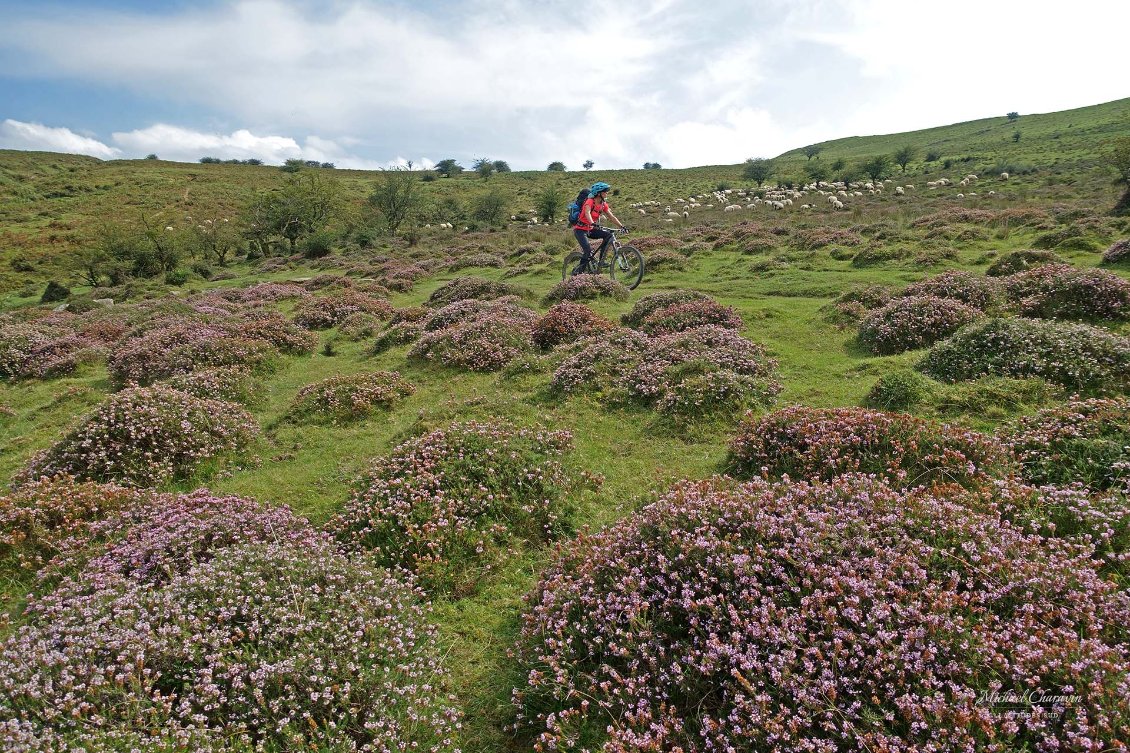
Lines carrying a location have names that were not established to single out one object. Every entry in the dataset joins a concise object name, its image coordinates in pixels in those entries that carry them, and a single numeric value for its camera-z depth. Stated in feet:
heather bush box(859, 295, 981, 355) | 38.96
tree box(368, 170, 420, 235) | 229.04
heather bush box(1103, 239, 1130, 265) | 55.16
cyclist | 63.10
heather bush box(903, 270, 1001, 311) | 42.73
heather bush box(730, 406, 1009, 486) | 19.54
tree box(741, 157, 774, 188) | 330.95
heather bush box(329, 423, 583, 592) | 20.99
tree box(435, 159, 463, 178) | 444.96
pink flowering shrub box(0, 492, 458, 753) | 12.33
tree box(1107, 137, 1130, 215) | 105.09
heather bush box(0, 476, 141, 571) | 22.31
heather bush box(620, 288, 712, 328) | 51.47
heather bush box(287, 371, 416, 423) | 38.32
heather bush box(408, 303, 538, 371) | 46.47
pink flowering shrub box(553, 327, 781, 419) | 32.04
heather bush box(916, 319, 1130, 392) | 26.66
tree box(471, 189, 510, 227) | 247.09
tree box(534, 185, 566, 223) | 238.89
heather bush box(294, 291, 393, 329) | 72.79
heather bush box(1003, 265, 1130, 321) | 37.14
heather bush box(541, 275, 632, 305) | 63.16
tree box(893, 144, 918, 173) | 312.34
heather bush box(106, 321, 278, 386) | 48.96
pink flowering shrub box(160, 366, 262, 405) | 41.01
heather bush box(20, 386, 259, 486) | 29.07
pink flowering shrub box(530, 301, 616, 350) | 49.06
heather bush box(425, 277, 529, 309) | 72.46
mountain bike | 69.62
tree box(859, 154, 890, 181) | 282.56
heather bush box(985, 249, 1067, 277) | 55.98
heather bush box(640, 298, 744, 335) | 46.88
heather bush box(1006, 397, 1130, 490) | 18.42
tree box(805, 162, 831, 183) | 299.38
